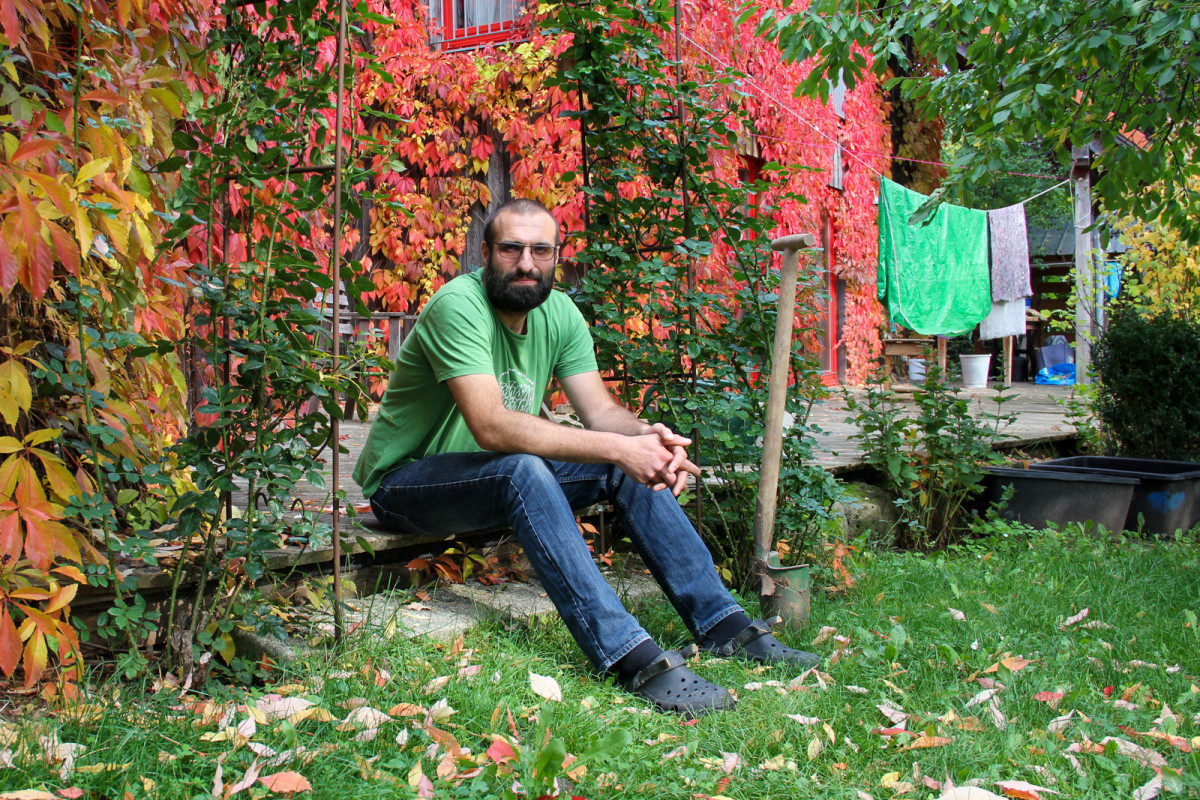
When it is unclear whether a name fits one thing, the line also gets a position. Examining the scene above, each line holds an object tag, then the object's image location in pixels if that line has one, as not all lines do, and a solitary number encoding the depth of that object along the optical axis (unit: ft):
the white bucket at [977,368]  42.50
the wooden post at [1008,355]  42.75
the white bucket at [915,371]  43.09
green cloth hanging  30.78
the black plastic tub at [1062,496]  13.51
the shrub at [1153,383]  16.62
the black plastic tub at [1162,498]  14.29
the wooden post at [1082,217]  27.76
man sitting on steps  7.12
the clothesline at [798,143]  27.51
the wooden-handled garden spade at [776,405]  8.41
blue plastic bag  50.02
